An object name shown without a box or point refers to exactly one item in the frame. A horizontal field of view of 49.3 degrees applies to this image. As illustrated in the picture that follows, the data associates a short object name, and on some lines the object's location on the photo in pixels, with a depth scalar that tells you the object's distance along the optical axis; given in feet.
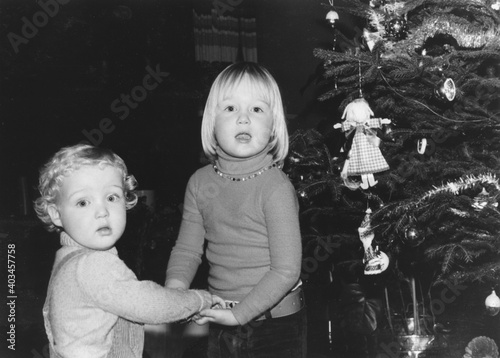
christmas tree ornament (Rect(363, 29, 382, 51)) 5.60
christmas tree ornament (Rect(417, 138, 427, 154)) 5.14
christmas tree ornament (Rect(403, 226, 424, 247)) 4.91
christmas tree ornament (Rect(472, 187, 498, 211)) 4.38
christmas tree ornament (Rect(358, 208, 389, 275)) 5.30
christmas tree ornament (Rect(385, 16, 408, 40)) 5.36
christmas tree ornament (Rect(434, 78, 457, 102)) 4.44
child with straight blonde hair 3.69
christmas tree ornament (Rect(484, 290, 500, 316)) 5.06
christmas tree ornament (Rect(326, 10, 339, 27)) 7.10
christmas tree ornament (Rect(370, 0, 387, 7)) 5.68
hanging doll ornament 5.01
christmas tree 4.53
